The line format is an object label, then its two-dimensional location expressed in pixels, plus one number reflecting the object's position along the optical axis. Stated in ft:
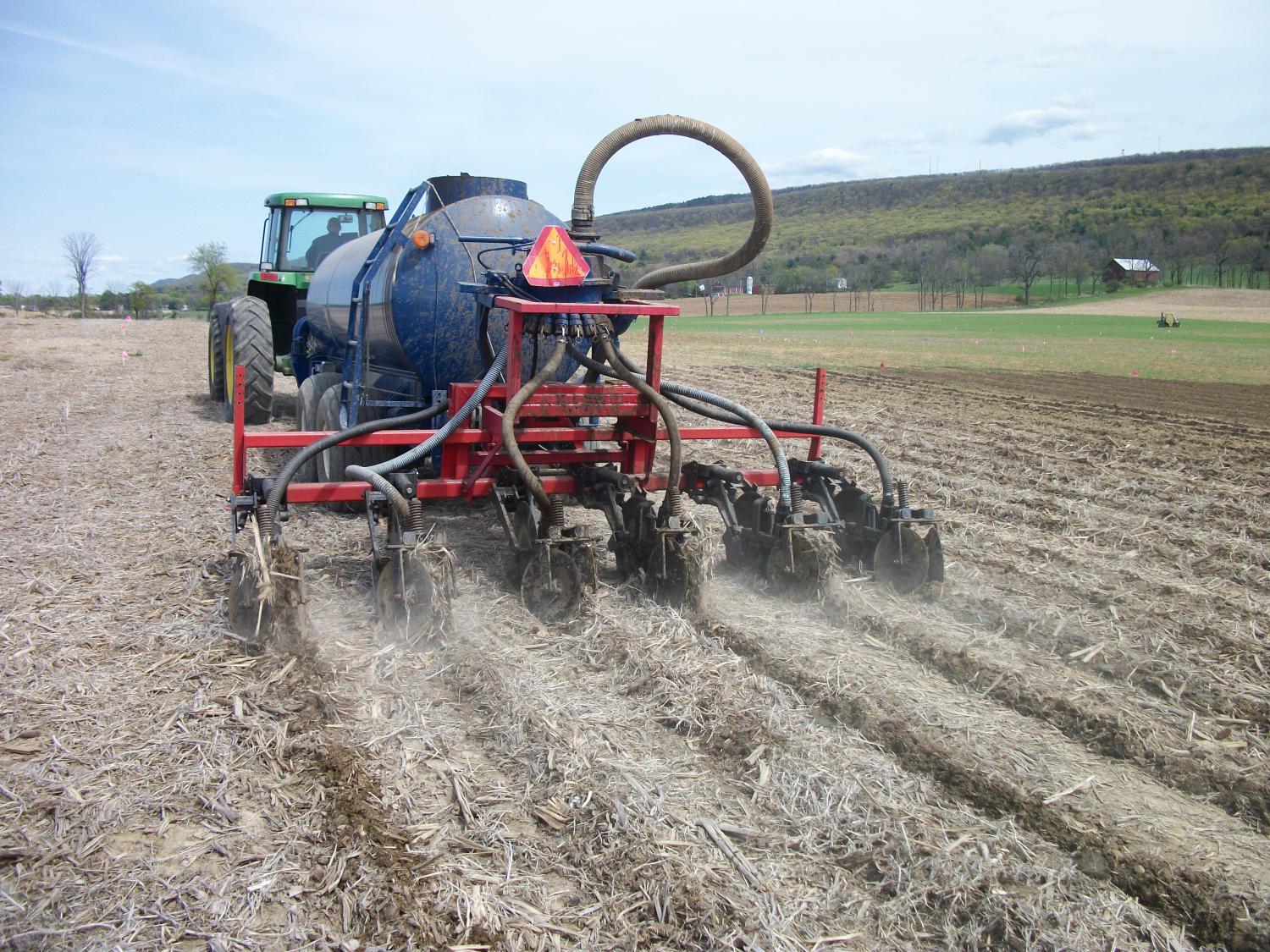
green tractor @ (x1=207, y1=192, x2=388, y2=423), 37.09
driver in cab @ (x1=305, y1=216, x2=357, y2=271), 39.14
